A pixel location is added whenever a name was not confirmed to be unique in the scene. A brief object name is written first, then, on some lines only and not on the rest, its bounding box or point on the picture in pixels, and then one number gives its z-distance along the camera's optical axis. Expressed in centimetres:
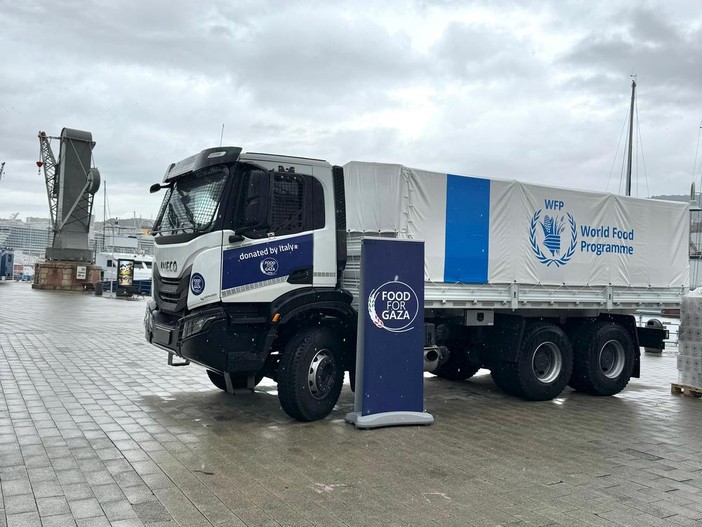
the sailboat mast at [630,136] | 2733
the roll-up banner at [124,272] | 3356
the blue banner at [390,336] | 710
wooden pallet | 991
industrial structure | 3916
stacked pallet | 990
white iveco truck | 694
